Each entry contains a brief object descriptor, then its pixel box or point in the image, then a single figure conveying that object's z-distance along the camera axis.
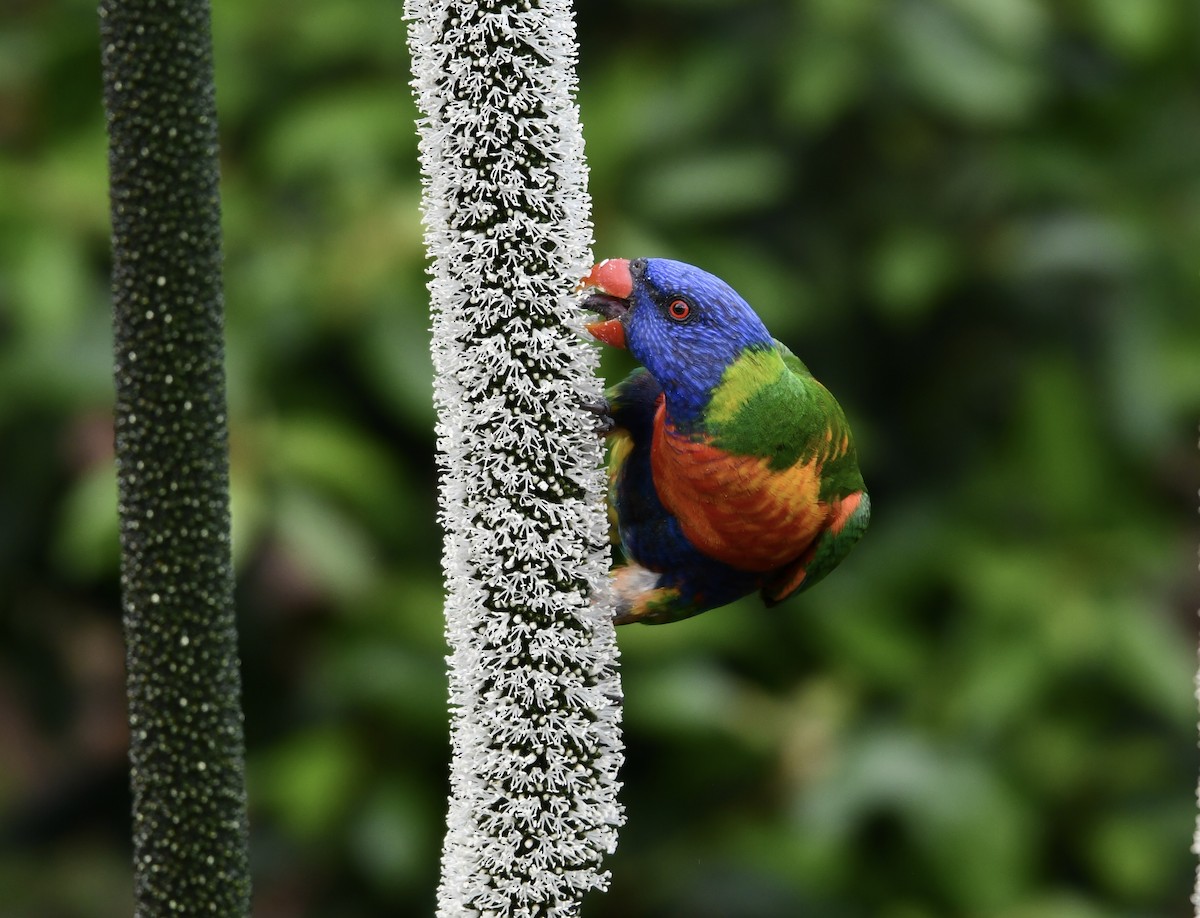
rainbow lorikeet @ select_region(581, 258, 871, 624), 4.55
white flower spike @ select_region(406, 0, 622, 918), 4.50
